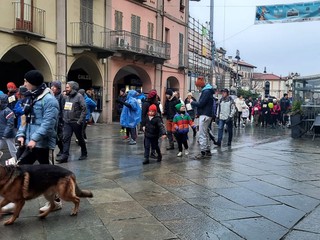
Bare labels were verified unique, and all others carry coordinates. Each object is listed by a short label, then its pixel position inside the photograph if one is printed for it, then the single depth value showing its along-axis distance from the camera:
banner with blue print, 13.32
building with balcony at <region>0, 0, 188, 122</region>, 12.40
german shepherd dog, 3.13
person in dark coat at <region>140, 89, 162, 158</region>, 6.47
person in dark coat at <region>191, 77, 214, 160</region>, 6.54
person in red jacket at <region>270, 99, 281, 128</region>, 16.01
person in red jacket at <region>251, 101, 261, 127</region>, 17.29
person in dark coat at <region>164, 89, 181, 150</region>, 7.89
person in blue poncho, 8.71
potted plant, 10.83
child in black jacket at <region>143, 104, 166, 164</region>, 6.21
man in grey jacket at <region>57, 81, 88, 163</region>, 6.10
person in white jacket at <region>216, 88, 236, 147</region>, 8.15
